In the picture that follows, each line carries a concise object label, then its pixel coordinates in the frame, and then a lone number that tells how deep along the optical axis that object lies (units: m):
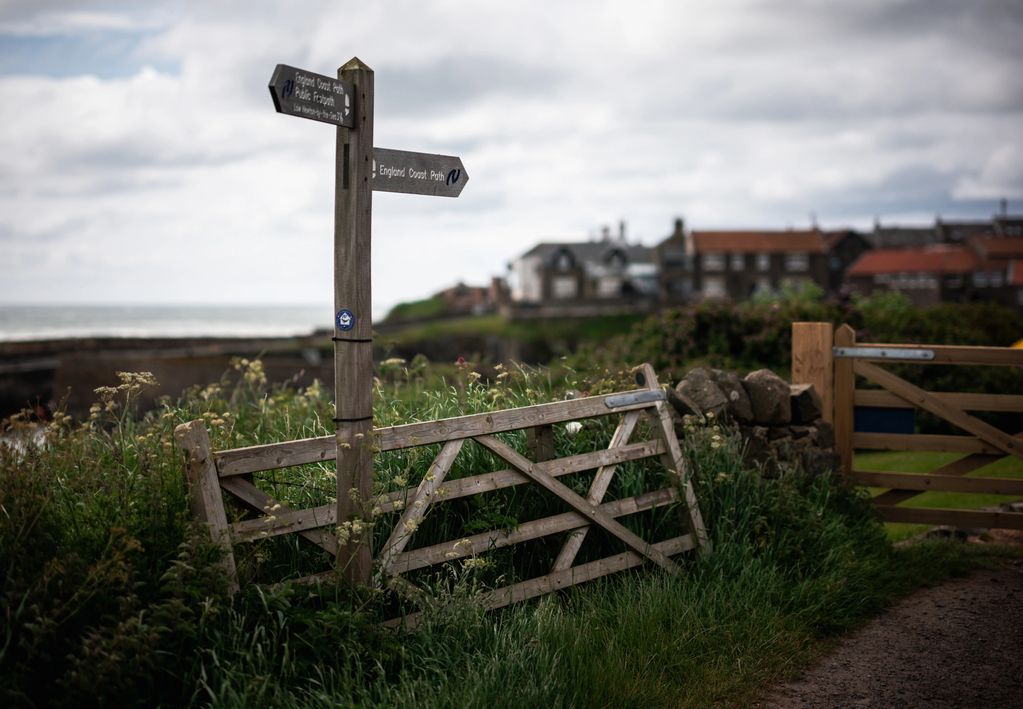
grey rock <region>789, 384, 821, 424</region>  8.28
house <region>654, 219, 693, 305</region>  85.56
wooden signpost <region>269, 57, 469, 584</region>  4.64
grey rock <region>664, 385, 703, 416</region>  7.49
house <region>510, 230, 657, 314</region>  88.62
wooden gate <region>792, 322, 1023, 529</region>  8.13
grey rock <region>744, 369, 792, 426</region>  8.09
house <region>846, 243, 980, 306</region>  78.88
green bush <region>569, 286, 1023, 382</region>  15.25
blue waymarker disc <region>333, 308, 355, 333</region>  4.66
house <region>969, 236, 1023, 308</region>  77.00
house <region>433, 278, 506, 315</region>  88.06
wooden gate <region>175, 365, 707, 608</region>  4.46
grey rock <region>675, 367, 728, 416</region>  7.70
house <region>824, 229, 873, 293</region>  90.38
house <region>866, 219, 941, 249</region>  97.81
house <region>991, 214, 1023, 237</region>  95.94
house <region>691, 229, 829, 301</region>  84.94
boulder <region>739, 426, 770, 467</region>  7.81
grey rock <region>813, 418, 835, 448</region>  8.33
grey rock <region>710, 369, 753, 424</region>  7.99
